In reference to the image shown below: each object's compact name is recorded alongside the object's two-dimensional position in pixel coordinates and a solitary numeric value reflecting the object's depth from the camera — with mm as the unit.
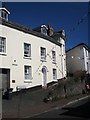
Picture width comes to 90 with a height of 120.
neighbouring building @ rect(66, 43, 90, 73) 18019
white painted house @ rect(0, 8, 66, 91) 9723
